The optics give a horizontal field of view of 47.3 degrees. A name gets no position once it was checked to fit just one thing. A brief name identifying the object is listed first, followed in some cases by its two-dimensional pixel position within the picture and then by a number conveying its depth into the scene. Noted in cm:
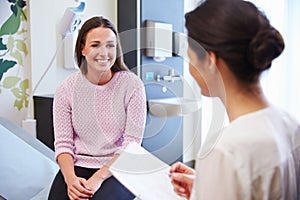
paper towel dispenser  195
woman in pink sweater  119
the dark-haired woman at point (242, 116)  55
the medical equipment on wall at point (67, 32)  190
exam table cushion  126
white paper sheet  96
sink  185
